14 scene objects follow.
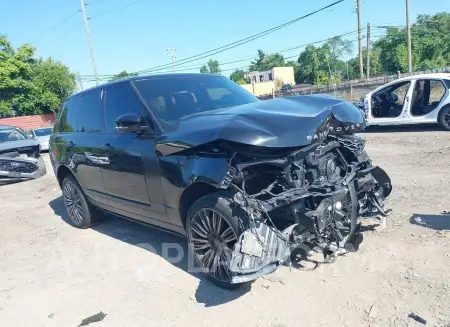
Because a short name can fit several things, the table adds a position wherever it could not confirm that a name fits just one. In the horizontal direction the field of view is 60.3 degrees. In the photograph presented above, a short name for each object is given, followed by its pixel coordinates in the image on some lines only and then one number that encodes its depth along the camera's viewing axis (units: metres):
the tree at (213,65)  113.78
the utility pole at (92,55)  33.25
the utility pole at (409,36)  26.81
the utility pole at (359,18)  30.75
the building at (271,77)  74.62
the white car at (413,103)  9.78
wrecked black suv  3.03
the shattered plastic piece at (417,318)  2.70
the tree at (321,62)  79.69
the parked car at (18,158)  10.33
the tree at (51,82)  34.34
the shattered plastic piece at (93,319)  3.23
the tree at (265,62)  95.44
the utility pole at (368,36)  37.71
